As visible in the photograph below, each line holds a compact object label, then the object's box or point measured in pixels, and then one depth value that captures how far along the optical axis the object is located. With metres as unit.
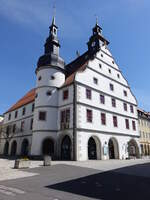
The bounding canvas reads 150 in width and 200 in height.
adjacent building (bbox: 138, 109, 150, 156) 40.12
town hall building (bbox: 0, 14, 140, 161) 21.47
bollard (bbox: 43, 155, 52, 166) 14.46
